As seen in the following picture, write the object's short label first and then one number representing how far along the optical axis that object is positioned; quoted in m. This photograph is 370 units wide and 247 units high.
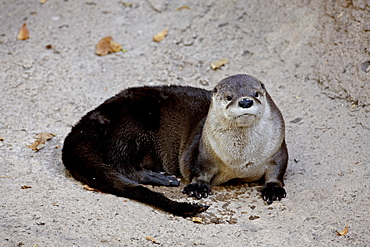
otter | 6.39
